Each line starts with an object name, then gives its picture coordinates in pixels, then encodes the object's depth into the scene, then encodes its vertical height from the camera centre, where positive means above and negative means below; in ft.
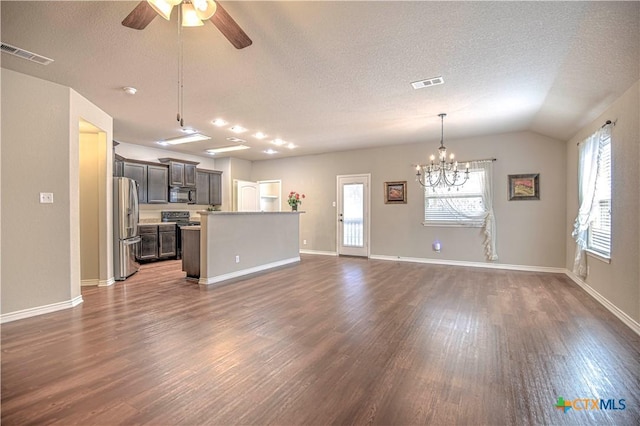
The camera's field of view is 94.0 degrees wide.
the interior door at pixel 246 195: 28.78 +1.42
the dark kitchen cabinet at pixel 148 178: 21.11 +2.38
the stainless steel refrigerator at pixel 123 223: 15.61 -0.72
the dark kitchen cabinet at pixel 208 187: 26.52 +2.06
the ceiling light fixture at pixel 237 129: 17.79 +4.91
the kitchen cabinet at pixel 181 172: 23.87 +3.08
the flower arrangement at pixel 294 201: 21.86 +0.62
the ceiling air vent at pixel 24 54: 8.86 +4.82
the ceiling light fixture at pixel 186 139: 19.62 +4.83
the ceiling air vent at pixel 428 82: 11.12 +4.87
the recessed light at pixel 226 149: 23.44 +4.95
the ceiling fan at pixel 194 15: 5.90 +4.06
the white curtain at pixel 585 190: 13.03 +0.93
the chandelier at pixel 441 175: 19.81 +2.41
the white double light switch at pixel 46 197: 11.07 +0.44
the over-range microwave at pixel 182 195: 24.43 +1.21
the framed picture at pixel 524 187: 18.42 +1.43
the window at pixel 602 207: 12.17 +0.12
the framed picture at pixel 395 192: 22.58 +1.33
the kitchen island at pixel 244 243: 15.37 -2.01
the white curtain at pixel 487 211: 19.36 -0.13
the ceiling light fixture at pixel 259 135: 19.17 +4.90
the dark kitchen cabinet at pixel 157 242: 21.25 -2.41
